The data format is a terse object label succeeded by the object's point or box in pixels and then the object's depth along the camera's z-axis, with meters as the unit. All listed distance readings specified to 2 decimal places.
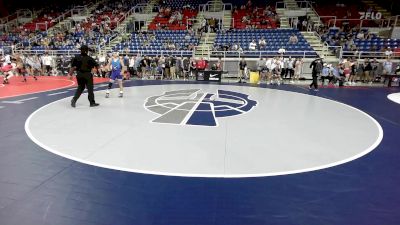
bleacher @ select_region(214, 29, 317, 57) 17.95
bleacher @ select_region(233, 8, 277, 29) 22.34
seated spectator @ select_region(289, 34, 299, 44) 18.88
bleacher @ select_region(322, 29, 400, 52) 17.98
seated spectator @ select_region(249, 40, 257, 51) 18.39
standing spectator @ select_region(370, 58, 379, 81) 15.56
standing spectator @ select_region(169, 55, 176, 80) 16.34
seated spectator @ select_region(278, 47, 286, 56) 17.03
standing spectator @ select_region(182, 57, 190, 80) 16.41
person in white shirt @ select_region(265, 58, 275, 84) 15.38
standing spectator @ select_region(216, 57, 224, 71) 16.27
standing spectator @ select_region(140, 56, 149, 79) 16.80
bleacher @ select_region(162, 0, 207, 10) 26.77
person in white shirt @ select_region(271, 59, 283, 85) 15.21
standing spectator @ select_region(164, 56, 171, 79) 16.44
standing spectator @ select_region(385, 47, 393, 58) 16.39
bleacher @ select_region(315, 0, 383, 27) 22.53
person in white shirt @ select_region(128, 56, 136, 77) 16.83
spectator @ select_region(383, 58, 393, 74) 14.97
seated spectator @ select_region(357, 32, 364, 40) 19.19
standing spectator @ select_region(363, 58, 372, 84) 15.31
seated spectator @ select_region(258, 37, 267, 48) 18.66
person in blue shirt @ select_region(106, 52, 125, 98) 9.84
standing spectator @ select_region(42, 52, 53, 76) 17.81
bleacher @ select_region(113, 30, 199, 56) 18.78
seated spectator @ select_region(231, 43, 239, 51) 18.48
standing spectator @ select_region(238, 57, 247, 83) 15.60
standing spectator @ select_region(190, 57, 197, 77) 16.27
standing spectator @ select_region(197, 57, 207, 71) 16.20
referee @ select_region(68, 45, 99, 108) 8.11
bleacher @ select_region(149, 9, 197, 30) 23.34
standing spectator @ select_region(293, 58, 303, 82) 15.87
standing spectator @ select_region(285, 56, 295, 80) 15.73
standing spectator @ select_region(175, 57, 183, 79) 16.46
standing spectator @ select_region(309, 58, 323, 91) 12.55
